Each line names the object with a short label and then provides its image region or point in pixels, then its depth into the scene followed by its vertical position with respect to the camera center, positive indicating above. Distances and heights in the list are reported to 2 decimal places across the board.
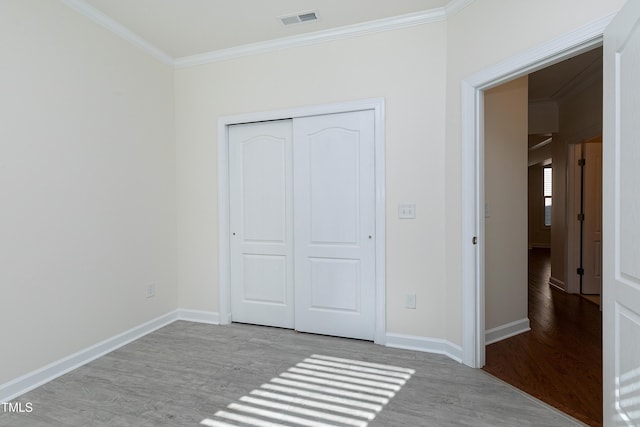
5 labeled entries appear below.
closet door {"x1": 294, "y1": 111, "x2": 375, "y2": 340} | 2.92 -0.17
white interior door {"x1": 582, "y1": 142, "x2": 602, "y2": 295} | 4.39 -0.19
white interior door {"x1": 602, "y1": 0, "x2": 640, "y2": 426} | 1.33 -0.07
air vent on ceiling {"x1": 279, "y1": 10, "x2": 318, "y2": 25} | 2.68 +1.57
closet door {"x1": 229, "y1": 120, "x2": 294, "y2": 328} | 3.23 -0.17
